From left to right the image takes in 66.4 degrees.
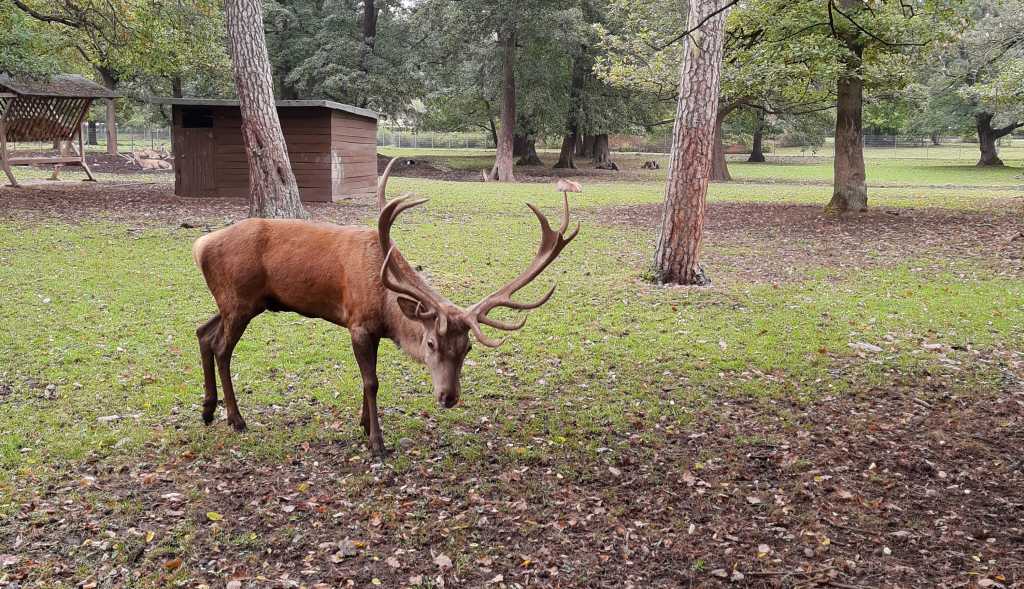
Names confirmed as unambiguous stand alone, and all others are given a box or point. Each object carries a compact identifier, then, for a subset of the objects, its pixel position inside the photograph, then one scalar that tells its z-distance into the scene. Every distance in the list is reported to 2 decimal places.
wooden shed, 19.12
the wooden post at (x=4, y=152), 19.22
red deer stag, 5.01
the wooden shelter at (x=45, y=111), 19.44
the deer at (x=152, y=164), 31.22
